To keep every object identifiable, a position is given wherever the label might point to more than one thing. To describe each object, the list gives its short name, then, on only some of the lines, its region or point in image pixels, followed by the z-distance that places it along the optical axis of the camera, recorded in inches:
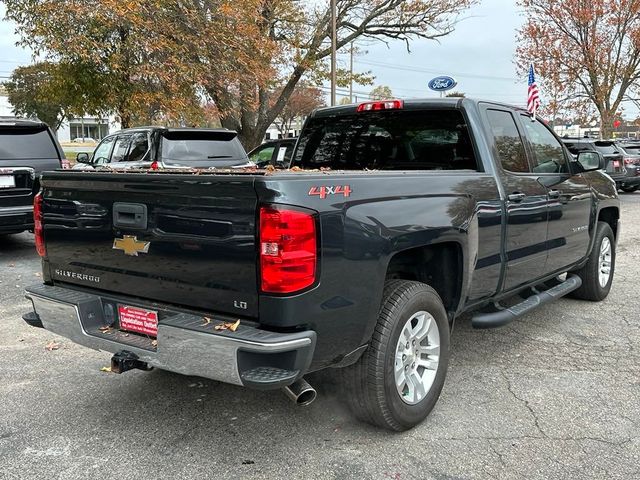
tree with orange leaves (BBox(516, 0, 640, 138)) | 983.6
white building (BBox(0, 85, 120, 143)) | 3326.3
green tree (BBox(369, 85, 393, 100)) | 2959.6
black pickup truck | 101.4
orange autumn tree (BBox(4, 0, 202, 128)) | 475.5
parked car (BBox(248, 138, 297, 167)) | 483.5
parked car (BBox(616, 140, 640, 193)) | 731.4
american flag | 294.4
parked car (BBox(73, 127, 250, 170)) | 346.6
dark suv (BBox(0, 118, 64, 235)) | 310.2
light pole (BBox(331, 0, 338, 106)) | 700.0
